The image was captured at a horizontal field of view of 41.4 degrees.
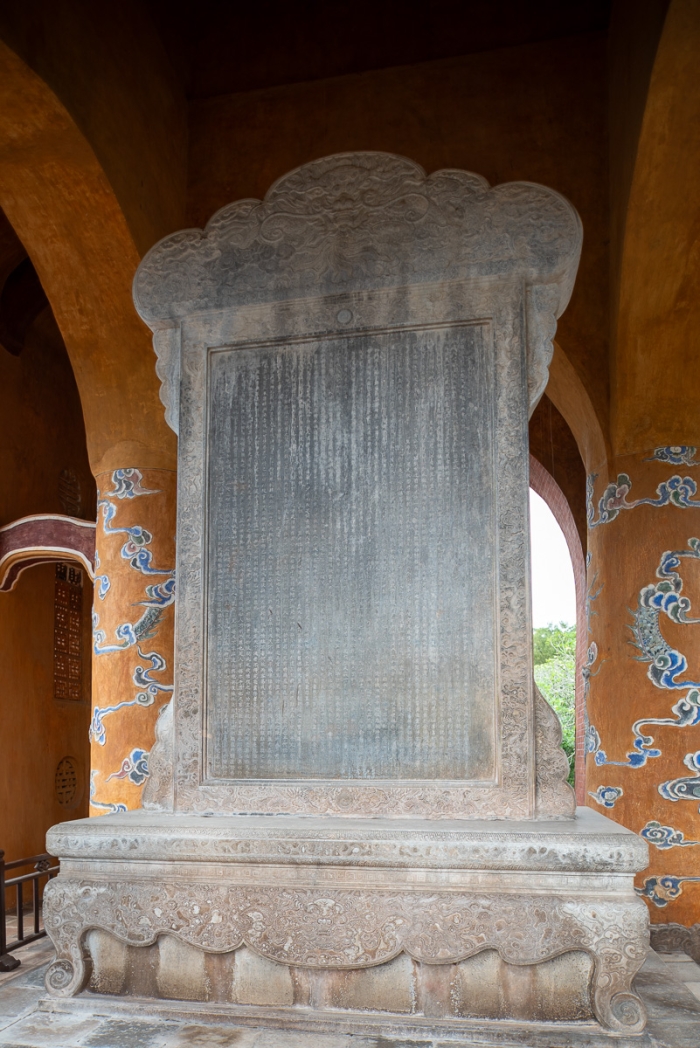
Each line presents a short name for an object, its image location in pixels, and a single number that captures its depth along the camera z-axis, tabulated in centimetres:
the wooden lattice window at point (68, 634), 784
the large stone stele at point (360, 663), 321
